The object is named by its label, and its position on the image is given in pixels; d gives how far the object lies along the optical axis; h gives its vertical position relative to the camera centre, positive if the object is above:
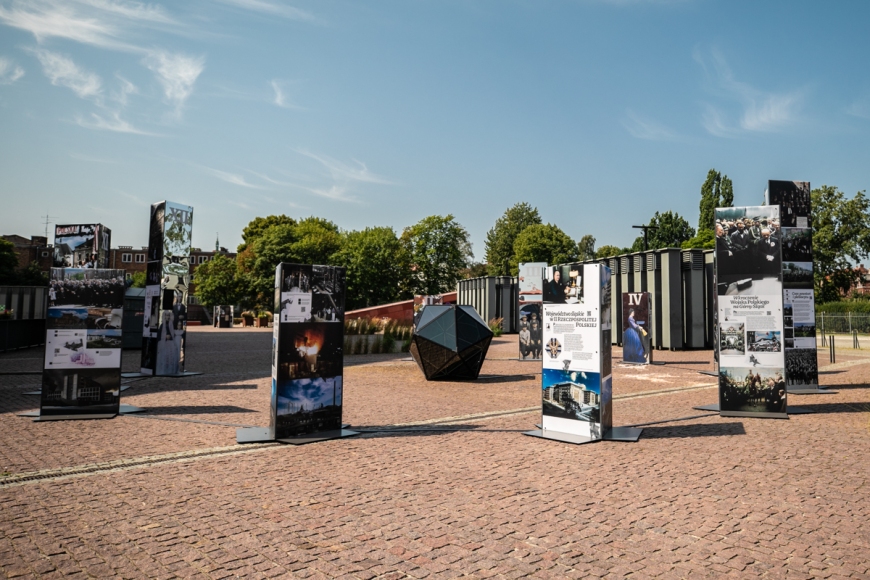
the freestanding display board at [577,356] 8.74 -0.28
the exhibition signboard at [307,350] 8.57 -0.26
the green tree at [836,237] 55.53 +9.06
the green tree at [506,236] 77.75 +12.61
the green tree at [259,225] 69.38 +11.74
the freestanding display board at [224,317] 51.78 +1.09
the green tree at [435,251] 59.78 +7.95
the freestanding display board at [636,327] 20.28 +0.31
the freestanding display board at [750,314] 10.54 +0.41
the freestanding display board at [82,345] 10.04 -0.27
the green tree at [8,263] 54.07 +5.66
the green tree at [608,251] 85.88 +11.77
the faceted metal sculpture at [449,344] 16.17 -0.26
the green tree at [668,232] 79.38 +13.46
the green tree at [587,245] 109.59 +16.03
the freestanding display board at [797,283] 14.27 +1.28
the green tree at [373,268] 53.47 +5.53
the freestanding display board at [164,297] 16.33 +0.84
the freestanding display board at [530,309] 22.08 +0.91
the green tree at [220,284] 60.28 +4.41
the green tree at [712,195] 69.62 +15.99
